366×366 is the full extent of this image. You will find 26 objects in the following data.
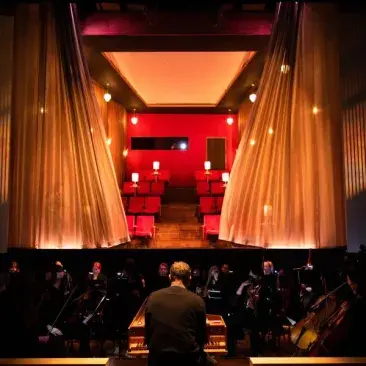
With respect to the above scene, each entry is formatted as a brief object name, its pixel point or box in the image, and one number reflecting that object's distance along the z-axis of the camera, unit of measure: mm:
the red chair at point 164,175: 12409
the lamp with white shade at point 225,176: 10547
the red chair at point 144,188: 11391
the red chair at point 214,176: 12377
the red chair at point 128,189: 11422
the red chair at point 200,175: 12530
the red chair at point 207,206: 9914
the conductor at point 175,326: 2740
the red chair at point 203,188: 11398
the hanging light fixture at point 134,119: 12227
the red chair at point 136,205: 10069
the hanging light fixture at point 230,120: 12203
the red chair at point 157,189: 11477
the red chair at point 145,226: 8836
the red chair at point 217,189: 11244
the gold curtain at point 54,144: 5027
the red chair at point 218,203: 9956
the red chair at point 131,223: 8980
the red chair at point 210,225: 8724
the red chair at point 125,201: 10578
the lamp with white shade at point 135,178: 10648
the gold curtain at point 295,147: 5078
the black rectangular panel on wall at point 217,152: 13477
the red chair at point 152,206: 10023
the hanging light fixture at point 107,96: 9617
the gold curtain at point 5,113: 5363
